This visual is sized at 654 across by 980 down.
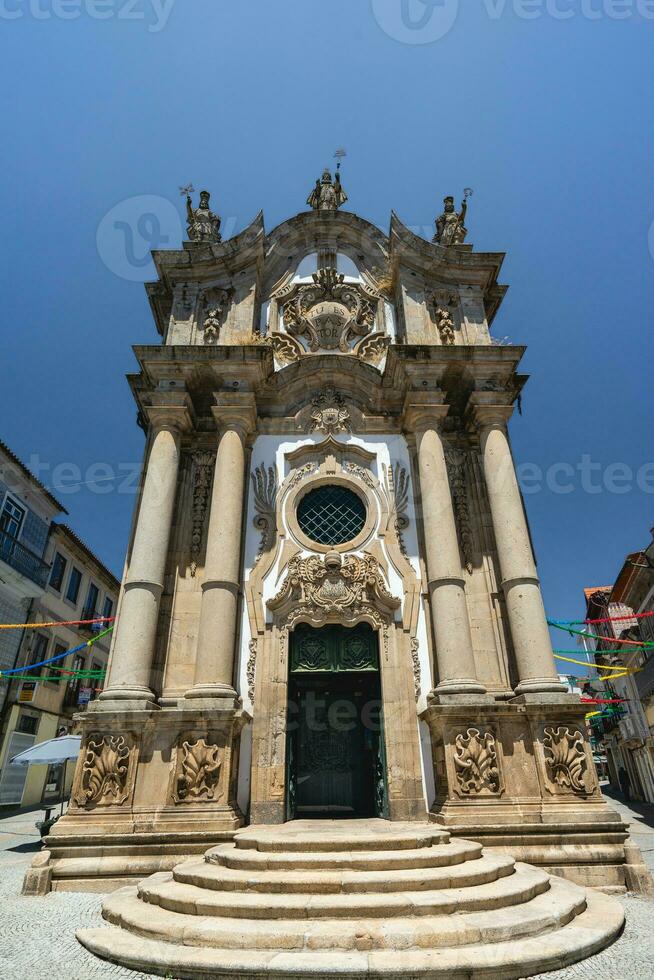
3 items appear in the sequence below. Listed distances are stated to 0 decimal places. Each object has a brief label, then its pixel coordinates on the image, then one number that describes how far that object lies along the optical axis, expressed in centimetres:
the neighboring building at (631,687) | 2720
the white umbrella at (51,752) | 1359
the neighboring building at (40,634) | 2166
